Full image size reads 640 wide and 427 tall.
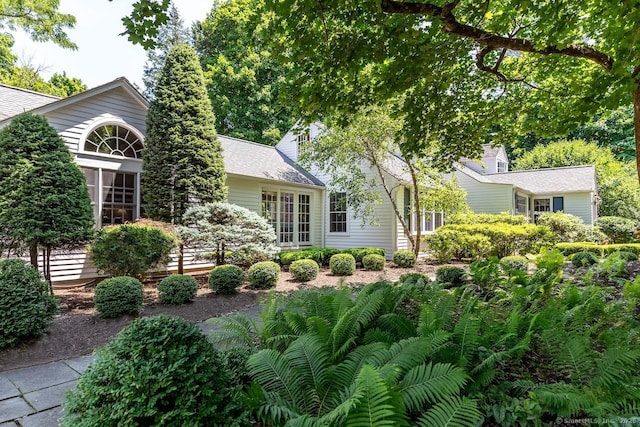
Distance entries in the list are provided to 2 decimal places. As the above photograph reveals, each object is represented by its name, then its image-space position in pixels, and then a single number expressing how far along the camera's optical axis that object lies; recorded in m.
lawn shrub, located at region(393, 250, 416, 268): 11.50
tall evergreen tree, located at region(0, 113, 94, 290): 5.84
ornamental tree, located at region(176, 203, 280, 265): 8.23
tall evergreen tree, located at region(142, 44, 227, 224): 8.78
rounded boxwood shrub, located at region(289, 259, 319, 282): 8.93
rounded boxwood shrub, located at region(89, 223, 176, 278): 6.58
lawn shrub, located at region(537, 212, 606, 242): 16.36
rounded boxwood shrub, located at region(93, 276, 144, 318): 5.25
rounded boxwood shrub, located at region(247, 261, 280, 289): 7.68
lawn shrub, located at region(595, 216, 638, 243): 17.75
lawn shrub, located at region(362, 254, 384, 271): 10.83
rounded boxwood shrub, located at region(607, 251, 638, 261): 9.60
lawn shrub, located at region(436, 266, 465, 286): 7.20
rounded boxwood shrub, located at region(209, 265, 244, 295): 7.00
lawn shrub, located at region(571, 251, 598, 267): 9.15
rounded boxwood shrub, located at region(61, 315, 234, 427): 1.85
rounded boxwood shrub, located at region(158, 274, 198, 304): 6.17
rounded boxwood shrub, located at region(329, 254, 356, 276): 9.91
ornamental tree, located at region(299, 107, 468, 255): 10.61
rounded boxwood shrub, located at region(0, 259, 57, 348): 4.04
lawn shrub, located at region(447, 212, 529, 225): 14.14
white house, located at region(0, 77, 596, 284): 8.33
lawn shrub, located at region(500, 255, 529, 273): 8.93
